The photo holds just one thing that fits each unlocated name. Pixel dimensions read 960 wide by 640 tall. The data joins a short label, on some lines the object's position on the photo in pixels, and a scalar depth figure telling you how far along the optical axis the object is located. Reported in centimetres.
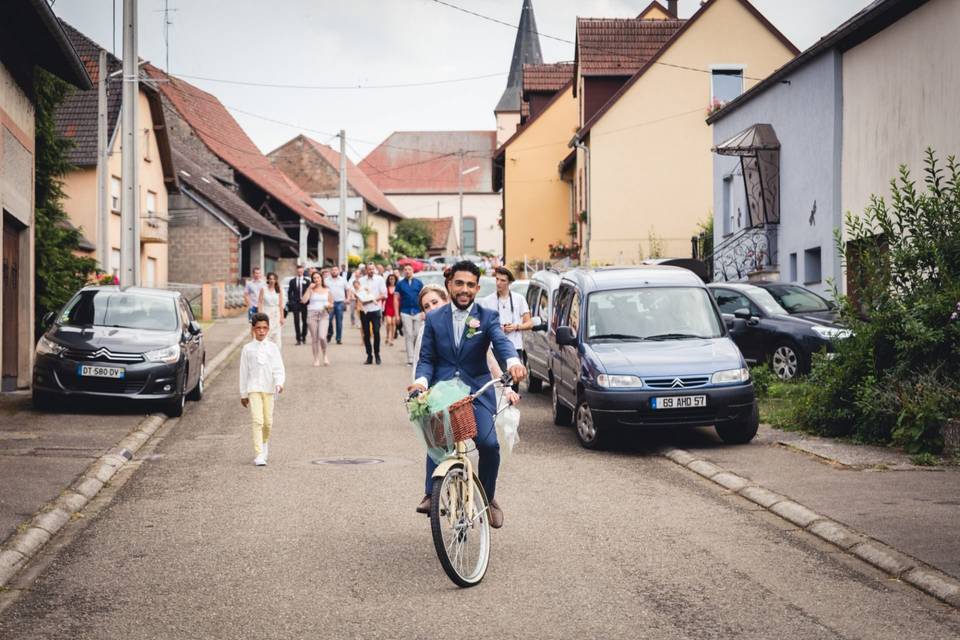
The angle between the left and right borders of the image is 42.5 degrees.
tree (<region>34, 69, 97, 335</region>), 2134
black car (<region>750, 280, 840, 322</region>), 1906
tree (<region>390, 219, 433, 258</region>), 9594
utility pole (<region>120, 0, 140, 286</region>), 2039
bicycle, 655
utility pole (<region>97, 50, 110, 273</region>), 2416
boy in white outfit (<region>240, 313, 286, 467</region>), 1164
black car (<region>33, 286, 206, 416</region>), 1506
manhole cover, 1171
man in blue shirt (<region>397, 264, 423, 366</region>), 2242
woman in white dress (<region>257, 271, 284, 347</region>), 2322
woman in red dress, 2797
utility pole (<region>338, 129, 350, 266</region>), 4491
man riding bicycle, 735
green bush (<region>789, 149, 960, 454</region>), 1144
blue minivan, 1220
